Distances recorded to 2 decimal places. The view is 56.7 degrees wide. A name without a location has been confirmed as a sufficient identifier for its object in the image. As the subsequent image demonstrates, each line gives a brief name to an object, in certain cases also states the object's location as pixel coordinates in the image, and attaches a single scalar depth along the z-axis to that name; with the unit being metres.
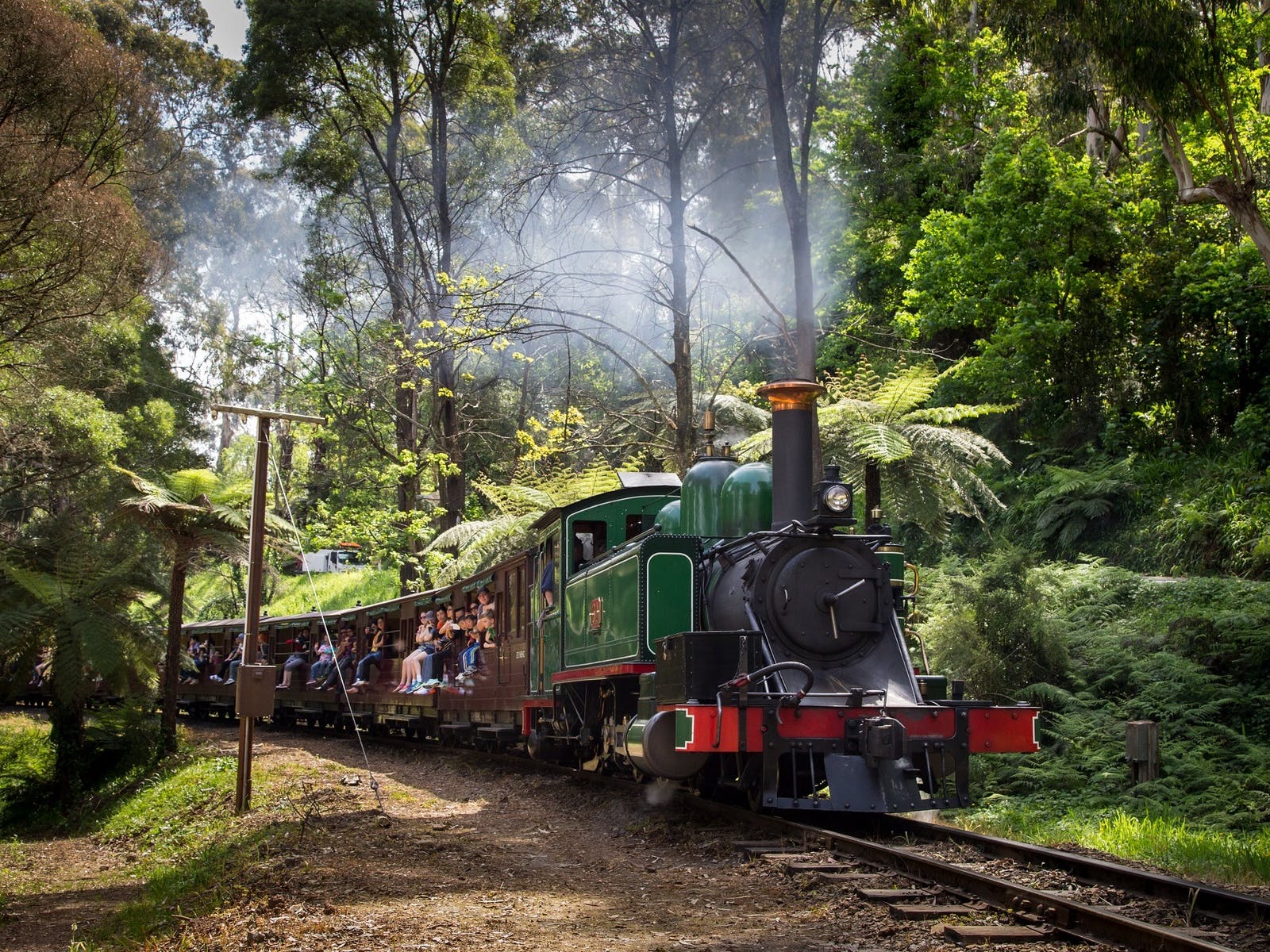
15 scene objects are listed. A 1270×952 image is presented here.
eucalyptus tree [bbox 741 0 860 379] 13.31
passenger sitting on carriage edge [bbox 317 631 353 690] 21.80
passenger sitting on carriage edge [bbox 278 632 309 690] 24.08
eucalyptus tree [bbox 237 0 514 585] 24.66
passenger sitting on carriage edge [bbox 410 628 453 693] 17.28
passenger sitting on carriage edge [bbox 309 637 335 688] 22.41
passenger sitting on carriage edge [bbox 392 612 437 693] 17.45
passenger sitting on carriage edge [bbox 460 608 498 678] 15.38
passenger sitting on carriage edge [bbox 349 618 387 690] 20.45
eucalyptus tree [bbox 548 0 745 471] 15.90
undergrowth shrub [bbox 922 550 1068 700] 12.49
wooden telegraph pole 11.66
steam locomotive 7.60
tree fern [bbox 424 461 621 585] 17.78
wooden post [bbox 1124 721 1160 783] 9.66
